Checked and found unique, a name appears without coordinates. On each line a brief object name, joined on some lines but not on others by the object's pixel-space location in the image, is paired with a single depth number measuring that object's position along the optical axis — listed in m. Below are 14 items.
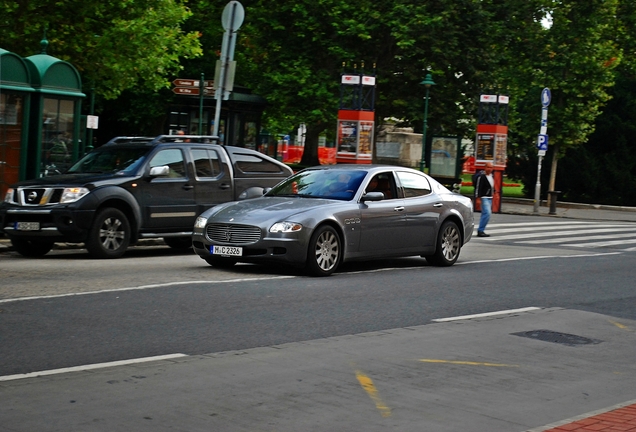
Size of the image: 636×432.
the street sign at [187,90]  24.67
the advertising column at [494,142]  38.31
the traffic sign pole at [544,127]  37.62
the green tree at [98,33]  28.81
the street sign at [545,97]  37.59
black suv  15.62
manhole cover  9.89
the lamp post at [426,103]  38.58
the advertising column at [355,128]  35.03
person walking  25.44
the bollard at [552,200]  39.12
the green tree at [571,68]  46.19
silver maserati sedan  13.66
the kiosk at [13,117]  18.58
